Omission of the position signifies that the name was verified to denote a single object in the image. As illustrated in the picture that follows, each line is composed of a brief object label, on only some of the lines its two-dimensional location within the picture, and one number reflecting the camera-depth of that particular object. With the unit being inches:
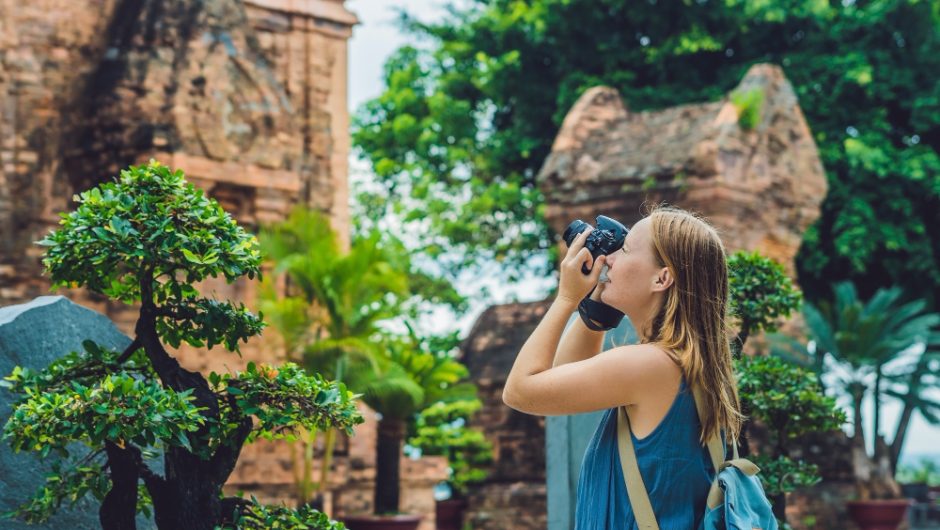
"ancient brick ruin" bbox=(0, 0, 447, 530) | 444.5
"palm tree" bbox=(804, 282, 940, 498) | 633.0
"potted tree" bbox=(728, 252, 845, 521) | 252.7
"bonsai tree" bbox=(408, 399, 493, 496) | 580.1
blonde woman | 109.0
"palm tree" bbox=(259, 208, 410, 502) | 474.3
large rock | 172.6
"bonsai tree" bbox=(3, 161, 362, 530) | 162.6
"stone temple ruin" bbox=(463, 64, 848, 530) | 464.8
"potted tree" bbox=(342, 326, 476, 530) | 491.5
